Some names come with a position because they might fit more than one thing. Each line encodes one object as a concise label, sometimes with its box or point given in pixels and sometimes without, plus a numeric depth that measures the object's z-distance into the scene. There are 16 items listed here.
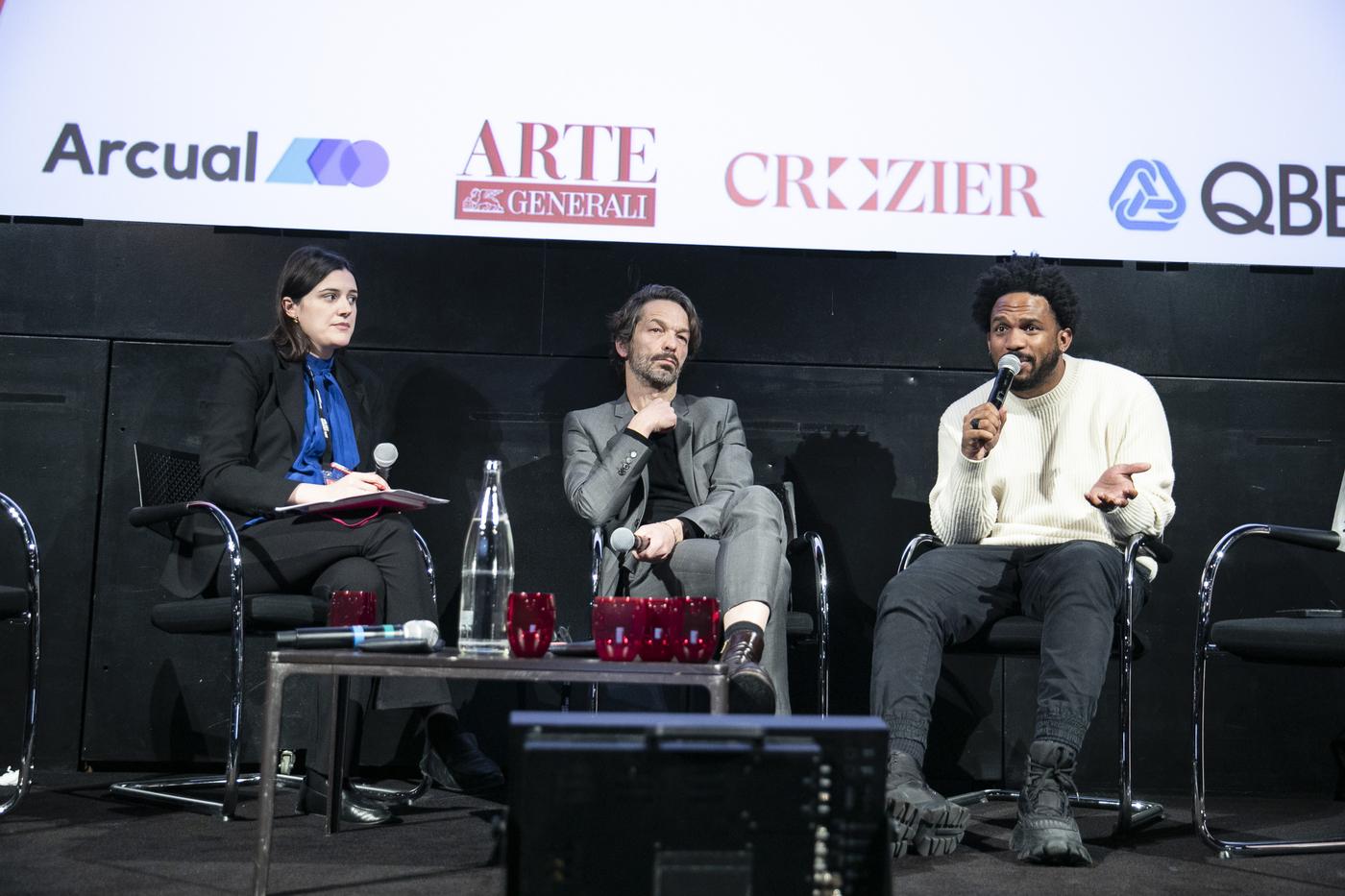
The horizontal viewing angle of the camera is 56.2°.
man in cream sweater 2.26
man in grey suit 2.60
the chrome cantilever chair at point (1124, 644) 2.55
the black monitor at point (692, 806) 1.13
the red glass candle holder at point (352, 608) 2.06
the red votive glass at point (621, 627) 1.87
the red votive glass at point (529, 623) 1.83
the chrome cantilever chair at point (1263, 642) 2.36
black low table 1.69
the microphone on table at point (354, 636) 1.83
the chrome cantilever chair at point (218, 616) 2.60
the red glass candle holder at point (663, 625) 1.86
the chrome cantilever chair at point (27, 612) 2.44
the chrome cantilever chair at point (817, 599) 2.78
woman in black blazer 2.59
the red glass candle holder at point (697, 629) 1.87
